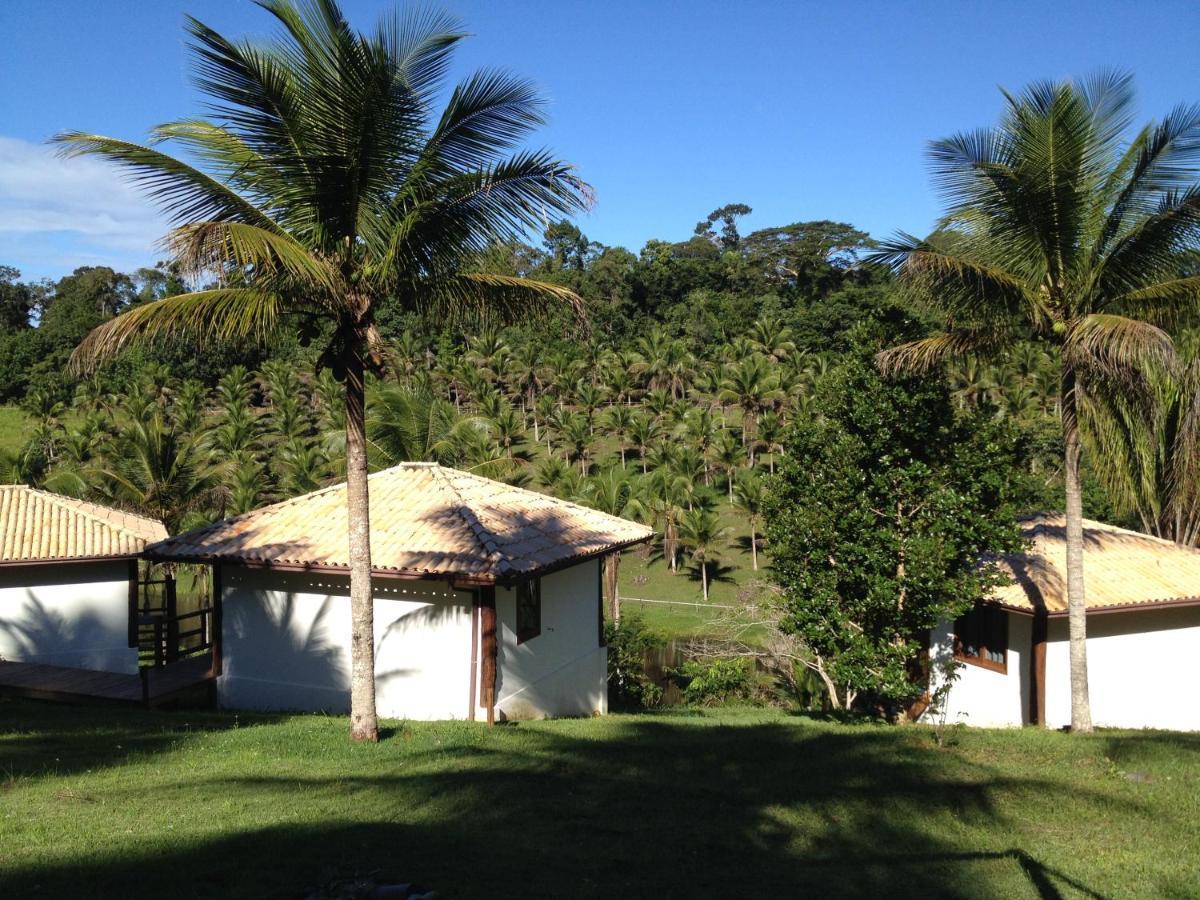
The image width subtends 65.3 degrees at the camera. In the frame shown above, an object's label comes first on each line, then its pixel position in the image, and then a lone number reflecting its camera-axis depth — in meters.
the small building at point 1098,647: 14.55
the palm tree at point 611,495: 41.00
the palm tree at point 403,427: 22.34
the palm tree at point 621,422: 58.34
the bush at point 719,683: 26.00
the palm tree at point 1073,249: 11.33
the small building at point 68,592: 16.55
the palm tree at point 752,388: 53.31
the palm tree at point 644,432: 56.03
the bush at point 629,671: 25.30
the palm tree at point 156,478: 25.59
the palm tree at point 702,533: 44.66
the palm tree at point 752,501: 45.62
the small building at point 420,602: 12.93
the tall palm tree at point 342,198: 8.53
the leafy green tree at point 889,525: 13.51
